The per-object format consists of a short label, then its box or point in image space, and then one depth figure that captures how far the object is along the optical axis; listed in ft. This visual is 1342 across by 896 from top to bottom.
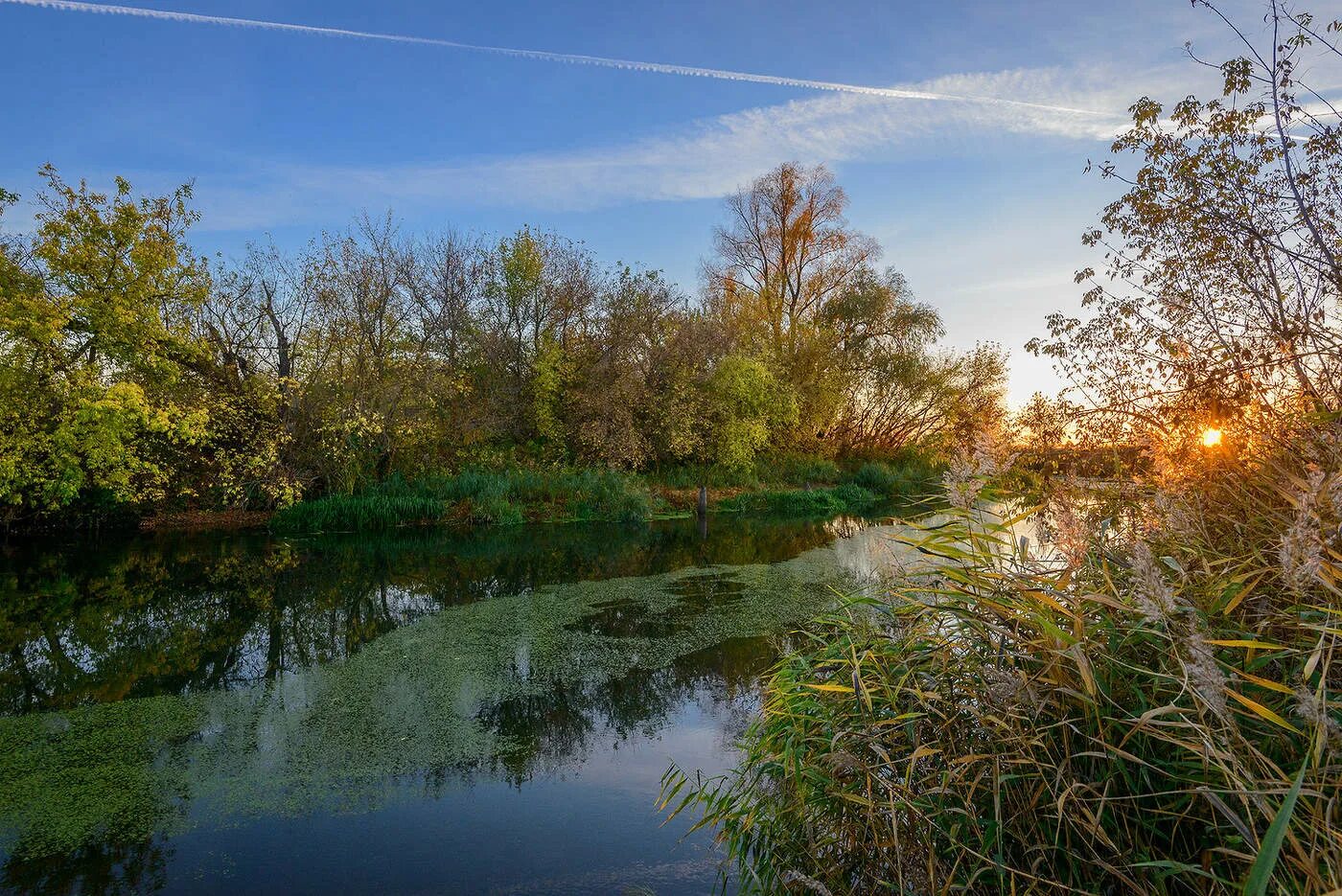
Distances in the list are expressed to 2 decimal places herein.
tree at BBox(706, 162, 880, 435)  91.25
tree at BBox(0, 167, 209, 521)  37.96
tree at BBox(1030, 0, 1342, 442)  11.68
